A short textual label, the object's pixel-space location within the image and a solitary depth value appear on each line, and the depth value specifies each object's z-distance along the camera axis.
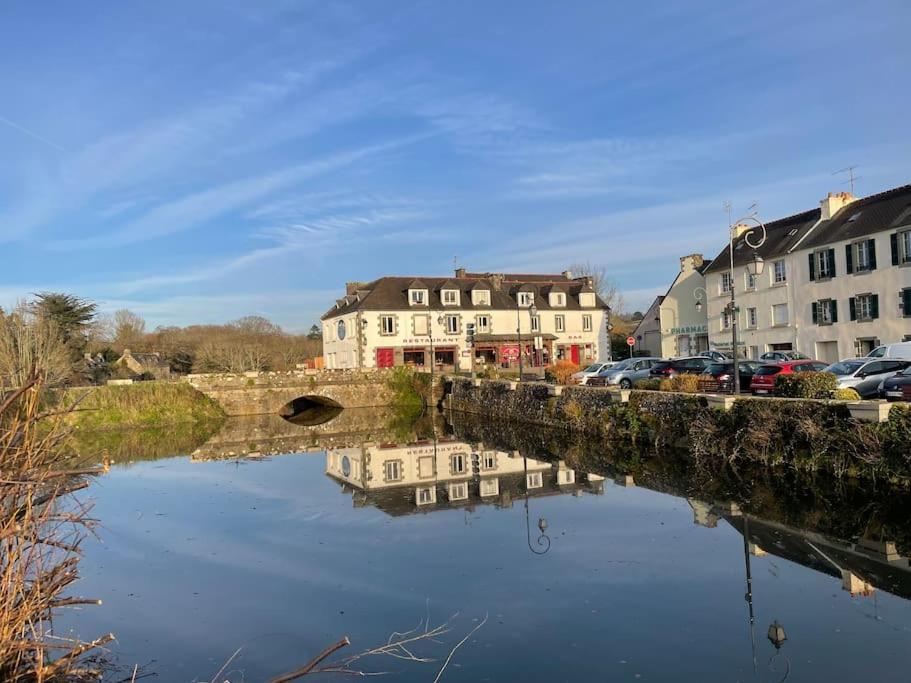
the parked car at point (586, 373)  30.39
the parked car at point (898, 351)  20.41
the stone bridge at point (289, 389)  35.53
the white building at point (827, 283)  27.77
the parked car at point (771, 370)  20.05
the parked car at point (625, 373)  27.62
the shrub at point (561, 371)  32.22
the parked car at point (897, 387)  15.09
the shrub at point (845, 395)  14.07
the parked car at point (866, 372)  17.59
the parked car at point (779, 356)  26.64
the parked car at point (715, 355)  26.92
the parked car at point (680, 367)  24.77
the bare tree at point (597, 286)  66.06
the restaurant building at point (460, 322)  42.59
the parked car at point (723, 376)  21.47
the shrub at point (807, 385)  14.86
